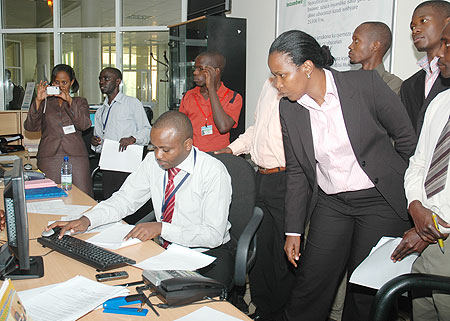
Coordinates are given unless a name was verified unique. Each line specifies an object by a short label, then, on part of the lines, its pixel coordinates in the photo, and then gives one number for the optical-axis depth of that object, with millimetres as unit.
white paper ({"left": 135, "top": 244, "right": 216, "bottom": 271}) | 1596
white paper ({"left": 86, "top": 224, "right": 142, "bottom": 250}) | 1828
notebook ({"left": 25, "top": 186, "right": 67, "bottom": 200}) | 2668
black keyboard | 1589
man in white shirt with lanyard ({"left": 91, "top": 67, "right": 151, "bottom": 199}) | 3848
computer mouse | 1878
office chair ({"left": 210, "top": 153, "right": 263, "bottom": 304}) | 2182
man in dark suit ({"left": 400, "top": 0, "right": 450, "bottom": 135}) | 2225
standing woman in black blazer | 1805
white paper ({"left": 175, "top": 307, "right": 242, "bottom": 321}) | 1237
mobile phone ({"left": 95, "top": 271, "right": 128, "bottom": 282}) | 1475
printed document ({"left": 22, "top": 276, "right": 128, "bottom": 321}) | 1227
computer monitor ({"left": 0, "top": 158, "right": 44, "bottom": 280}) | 1361
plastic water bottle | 2960
